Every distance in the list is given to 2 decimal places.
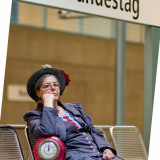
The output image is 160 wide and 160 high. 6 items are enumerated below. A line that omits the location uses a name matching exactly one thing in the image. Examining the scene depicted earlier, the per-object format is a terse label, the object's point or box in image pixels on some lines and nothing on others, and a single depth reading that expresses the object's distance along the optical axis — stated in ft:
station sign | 28.38
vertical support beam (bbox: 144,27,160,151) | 35.14
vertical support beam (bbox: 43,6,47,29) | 100.12
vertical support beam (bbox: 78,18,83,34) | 104.78
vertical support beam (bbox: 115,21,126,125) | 59.52
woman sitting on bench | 25.27
